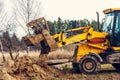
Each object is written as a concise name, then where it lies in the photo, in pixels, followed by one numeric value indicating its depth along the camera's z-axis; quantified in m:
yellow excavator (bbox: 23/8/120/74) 12.22
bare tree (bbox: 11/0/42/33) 26.81
